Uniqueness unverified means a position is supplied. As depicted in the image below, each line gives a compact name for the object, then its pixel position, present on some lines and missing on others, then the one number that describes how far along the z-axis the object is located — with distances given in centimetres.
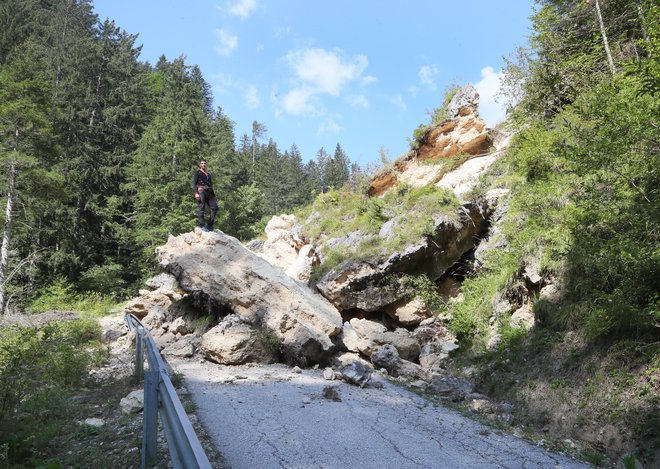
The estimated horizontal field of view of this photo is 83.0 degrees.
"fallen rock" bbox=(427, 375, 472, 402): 706
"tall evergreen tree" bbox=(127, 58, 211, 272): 2115
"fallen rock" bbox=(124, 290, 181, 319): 1270
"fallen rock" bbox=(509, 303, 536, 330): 862
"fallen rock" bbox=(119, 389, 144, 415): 492
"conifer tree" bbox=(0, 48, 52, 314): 1520
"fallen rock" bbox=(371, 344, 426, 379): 845
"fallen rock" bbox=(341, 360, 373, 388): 706
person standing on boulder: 1118
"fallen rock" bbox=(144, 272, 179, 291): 1833
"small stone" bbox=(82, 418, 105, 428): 460
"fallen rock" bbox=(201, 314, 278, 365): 851
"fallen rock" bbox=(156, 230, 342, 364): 913
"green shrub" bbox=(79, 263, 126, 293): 2131
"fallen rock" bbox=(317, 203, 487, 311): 1209
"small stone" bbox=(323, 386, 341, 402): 591
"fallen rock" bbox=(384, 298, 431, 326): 1192
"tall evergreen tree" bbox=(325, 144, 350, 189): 5928
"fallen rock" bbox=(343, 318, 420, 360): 970
